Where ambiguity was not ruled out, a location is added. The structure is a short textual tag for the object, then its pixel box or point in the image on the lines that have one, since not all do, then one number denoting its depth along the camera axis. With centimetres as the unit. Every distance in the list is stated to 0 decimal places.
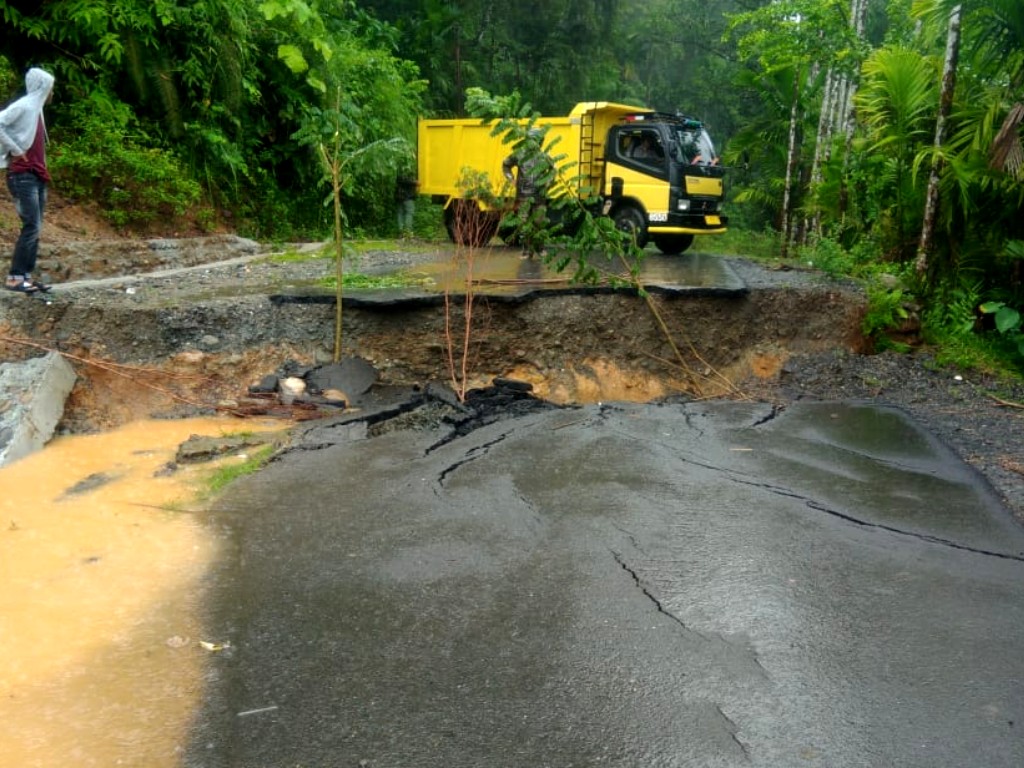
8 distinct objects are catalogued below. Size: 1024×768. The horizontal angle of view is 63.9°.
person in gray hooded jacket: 692
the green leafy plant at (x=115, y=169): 1088
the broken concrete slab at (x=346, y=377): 768
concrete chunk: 581
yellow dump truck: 1302
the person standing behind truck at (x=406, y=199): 1808
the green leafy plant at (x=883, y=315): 920
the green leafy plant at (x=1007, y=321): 856
